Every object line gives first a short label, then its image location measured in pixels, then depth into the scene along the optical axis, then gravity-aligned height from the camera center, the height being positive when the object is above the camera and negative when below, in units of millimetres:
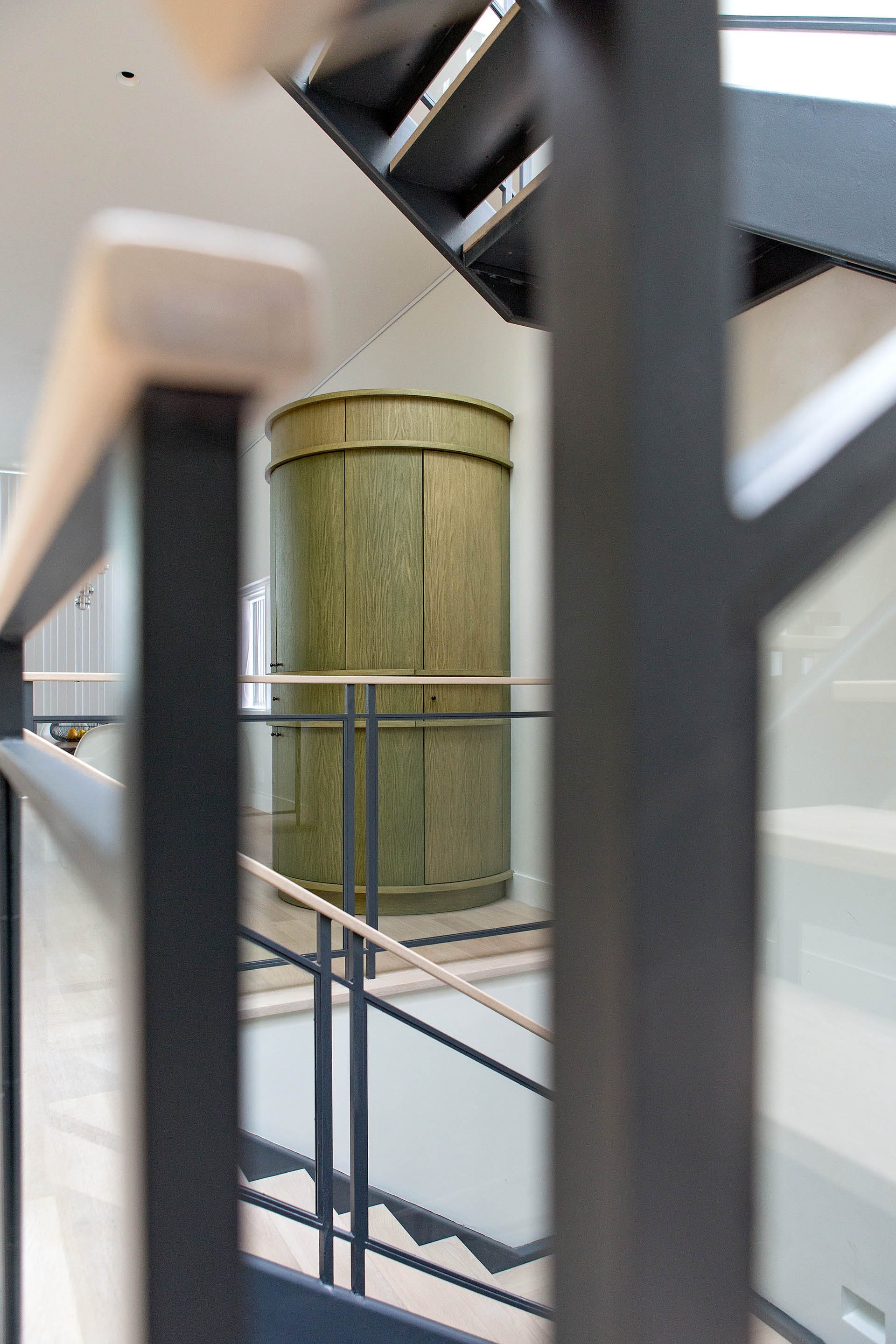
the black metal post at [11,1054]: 457 -214
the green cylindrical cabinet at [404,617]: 2979 +134
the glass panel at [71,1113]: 201 -153
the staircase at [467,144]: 1443 +915
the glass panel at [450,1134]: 2500 -1343
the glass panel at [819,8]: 1104 +834
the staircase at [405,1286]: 1838 -1355
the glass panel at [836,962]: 1044 -475
